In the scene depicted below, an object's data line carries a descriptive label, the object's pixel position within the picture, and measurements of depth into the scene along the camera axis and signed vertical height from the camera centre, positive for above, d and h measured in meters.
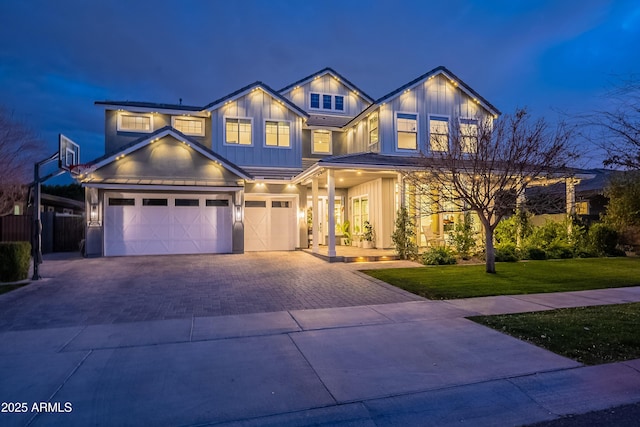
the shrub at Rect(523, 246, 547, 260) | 13.74 -1.35
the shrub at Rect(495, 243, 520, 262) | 13.20 -1.30
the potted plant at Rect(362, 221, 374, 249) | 16.98 -0.76
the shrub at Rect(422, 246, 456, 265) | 12.43 -1.30
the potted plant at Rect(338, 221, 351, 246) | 18.98 -0.73
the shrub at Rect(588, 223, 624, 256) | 14.73 -0.98
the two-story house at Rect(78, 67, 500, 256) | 15.23 +2.15
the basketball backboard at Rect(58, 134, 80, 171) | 10.88 +2.25
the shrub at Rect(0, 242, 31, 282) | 9.62 -1.00
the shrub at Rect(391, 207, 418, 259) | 13.80 -0.67
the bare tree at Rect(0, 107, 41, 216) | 17.77 +3.42
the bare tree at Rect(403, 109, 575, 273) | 10.22 +1.58
